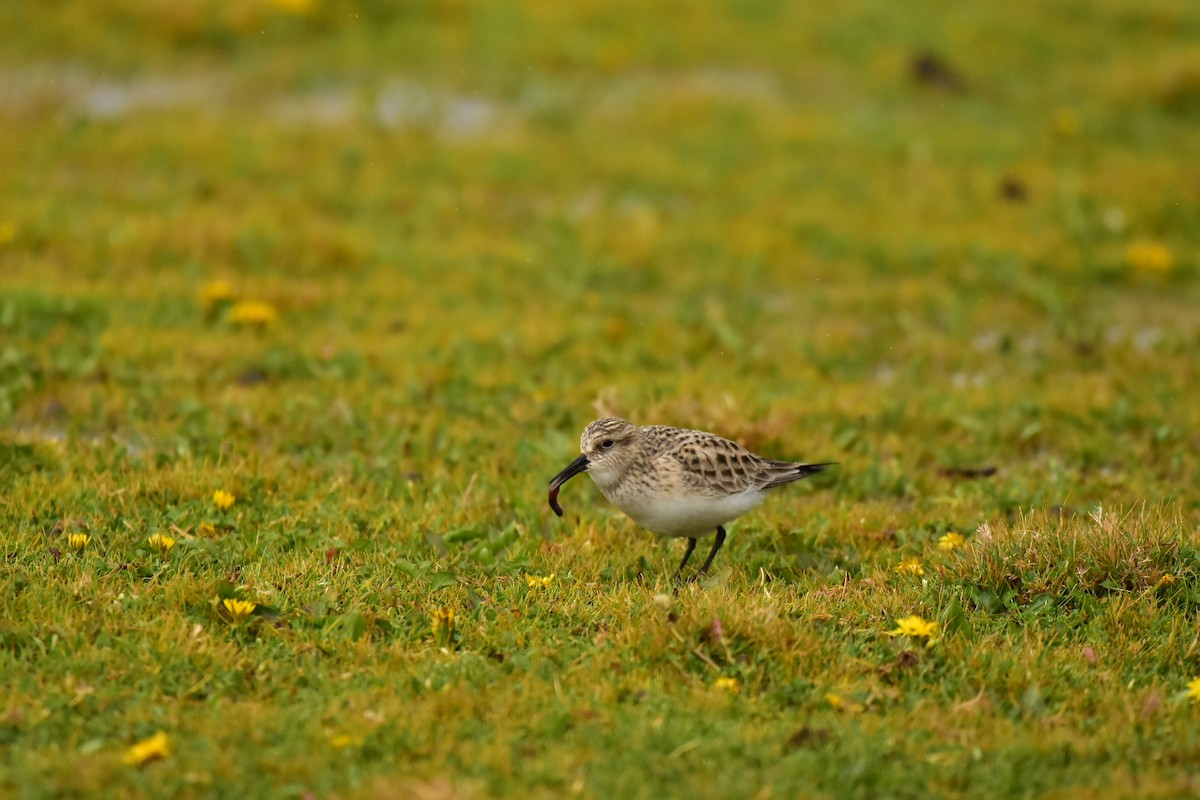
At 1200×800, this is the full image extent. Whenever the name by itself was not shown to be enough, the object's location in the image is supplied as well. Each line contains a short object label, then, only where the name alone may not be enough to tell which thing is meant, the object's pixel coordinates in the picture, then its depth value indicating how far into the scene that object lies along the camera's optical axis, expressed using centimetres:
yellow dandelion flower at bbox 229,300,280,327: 2233
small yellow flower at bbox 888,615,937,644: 1259
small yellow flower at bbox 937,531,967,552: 1508
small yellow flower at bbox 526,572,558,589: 1386
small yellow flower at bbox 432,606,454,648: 1262
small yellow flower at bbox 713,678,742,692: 1184
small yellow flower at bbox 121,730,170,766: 1041
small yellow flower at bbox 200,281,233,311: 2286
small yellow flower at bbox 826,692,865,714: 1170
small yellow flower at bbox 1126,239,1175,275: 2687
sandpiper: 1448
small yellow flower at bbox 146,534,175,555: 1412
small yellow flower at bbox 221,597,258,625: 1254
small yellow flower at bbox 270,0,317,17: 3728
